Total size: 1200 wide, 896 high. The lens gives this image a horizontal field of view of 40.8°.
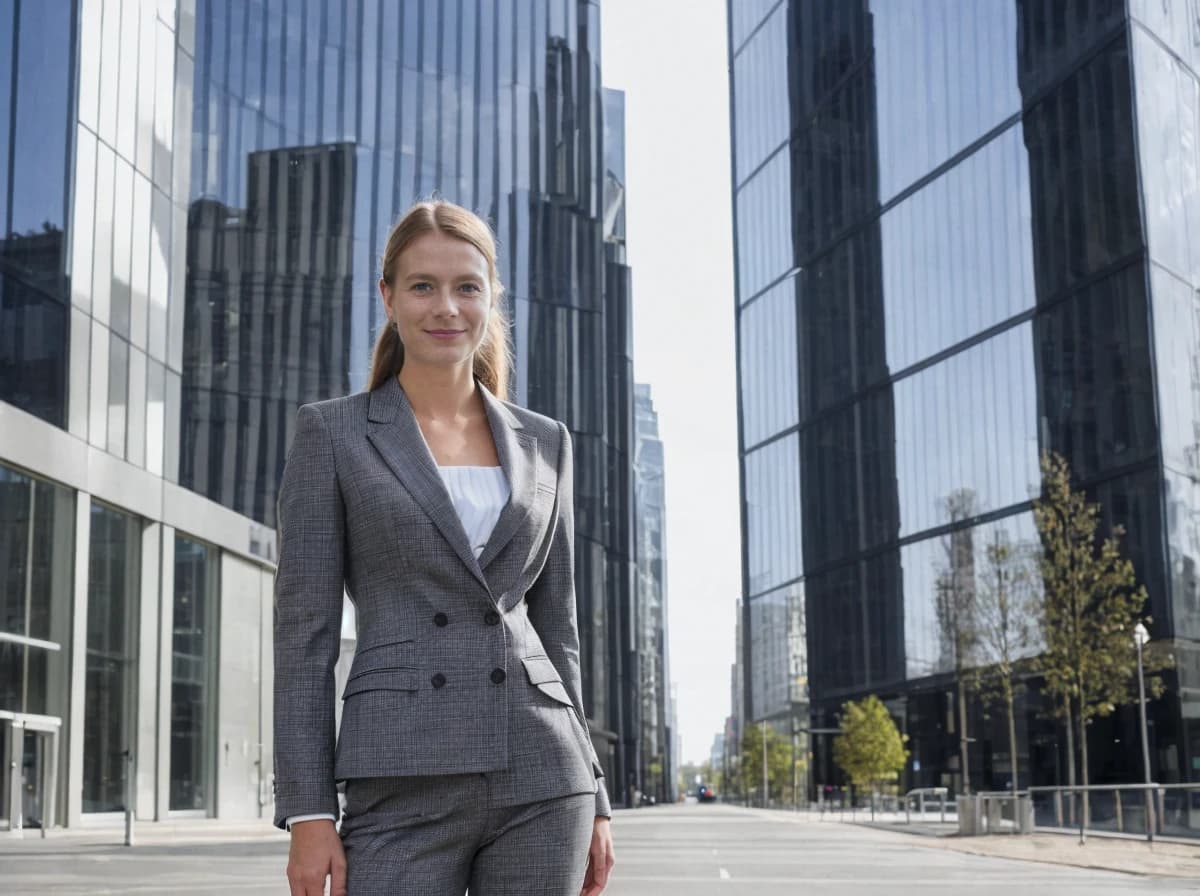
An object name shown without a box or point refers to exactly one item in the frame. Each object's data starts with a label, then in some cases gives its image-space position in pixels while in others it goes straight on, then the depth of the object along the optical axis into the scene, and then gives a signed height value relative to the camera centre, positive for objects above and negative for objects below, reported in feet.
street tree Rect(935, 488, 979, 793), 186.07 +16.22
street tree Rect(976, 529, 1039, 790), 120.57 +7.46
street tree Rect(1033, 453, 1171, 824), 110.01 +6.17
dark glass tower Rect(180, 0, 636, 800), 164.66 +59.88
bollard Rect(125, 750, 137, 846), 69.77 -3.64
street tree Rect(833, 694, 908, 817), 198.49 -3.81
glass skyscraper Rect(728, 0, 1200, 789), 160.66 +47.62
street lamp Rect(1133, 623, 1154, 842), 74.08 -4.83
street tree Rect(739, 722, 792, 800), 295.28 -8.20
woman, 7.11 +0.46
